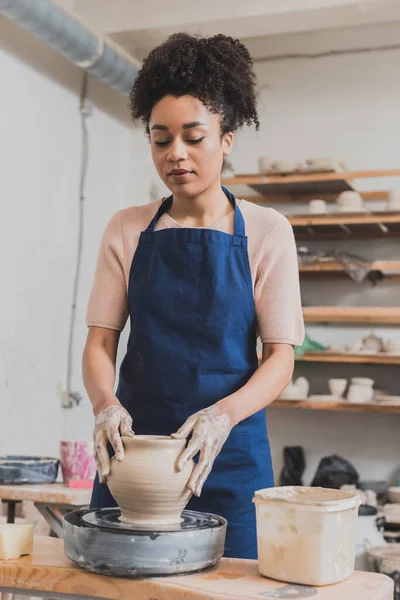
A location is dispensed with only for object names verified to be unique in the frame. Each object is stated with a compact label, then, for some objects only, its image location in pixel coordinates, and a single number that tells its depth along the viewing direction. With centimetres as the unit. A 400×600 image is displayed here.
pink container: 311
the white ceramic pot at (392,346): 433
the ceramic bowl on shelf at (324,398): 446
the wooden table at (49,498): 288
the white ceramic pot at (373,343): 444
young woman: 175
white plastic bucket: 133
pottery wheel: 134
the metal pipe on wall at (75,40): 370
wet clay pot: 139
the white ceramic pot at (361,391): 442
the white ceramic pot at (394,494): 432
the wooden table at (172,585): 129
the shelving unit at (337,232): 440
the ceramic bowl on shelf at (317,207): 457
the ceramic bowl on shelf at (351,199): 448
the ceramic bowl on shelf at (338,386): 454
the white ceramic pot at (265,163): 465
